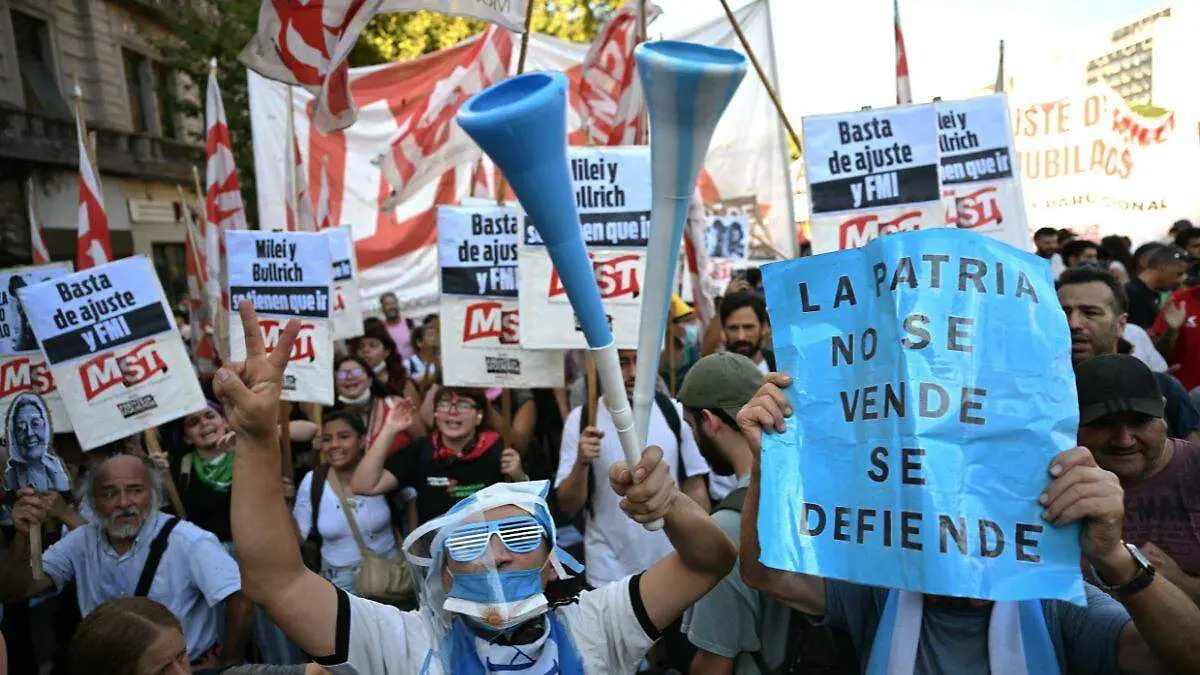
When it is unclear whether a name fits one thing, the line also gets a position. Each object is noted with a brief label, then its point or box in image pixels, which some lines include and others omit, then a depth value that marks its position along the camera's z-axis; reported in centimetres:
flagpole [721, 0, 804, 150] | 489
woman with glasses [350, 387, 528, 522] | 441
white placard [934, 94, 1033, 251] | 528
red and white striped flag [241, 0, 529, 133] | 502
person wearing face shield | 192
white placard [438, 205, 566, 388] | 544
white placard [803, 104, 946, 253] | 491
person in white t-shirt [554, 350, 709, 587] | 401
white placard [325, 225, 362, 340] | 746
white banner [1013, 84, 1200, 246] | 1252
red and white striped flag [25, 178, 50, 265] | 692
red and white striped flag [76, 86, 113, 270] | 624
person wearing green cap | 254
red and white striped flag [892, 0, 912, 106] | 637
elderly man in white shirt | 361
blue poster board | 158
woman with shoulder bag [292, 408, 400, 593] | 435
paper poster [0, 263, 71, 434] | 534
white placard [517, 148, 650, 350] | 490
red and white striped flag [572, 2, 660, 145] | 640
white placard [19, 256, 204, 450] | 481
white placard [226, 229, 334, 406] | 547
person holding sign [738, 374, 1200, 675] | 157
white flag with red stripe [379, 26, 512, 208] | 777
